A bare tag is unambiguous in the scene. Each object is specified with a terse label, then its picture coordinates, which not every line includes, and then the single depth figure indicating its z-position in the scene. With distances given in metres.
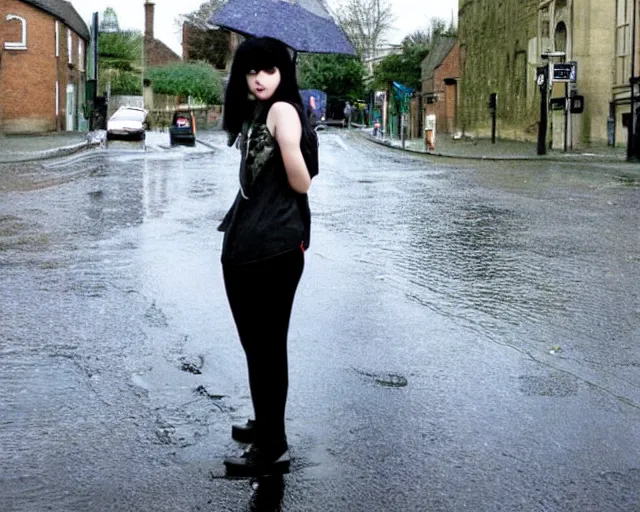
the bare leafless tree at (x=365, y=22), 90.56
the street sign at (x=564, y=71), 29.92
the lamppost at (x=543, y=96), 29.58
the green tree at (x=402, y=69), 73.56
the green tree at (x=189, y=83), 82.25
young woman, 3.77
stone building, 32.69
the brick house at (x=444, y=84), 64.06
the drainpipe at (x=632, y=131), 24.91
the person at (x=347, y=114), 65.06
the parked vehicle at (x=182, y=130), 36.06
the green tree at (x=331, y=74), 76.50
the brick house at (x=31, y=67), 45.72
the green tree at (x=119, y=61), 79.12
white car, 34.94
